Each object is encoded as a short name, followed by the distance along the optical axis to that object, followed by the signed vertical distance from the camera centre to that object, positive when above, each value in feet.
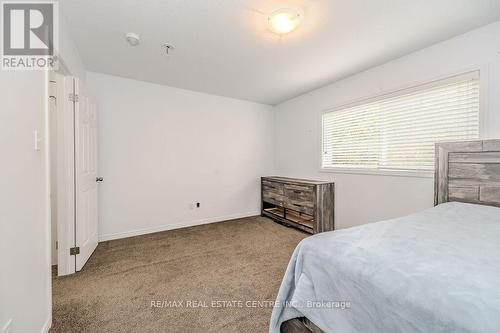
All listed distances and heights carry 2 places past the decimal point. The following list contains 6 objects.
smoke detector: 6.69 +4.05
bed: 2.09 -1.35
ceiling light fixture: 5.55 +3.97
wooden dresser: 10.39 -2.07
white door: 7.11 -0.48
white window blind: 6.92 +1.58
